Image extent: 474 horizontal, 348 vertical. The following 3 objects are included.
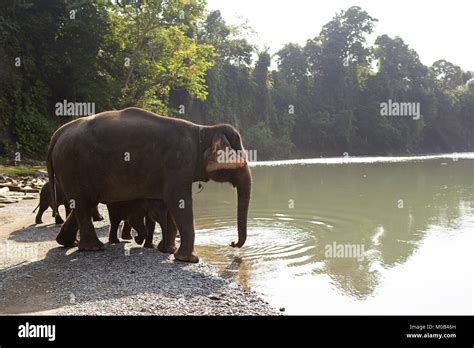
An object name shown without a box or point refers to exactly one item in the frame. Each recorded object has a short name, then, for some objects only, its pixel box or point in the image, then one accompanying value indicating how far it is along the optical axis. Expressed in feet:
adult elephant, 28.73
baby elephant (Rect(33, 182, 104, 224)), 41.02
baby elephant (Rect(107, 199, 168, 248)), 32.09
